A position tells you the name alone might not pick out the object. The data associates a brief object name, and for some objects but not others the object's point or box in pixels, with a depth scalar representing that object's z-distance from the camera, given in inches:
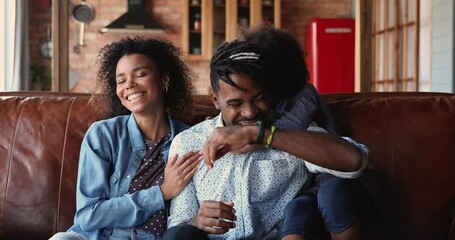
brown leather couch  87.1
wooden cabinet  310.5
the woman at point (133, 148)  77.1
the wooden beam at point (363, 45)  145.1
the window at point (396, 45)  199.9
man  67.1
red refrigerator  298.0
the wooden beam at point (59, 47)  137.4
